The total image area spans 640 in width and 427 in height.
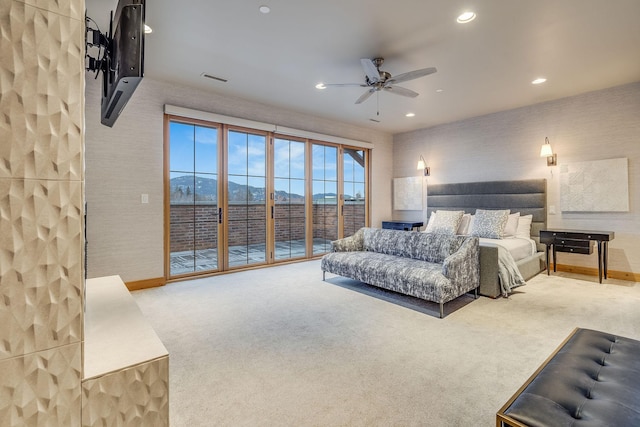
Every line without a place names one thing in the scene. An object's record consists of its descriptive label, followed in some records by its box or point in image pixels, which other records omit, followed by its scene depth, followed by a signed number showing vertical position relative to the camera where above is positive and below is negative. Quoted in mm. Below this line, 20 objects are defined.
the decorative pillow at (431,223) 5759 -246
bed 3664 +59
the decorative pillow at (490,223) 4922 -223
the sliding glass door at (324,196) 6191 +307
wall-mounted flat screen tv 1364 +763
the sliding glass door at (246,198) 5020 +229
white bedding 4301 -527
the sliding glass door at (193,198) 4492 +208
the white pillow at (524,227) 5054 -292
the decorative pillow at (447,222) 5395 -216
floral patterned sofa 3189 -632
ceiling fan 3184 +1482
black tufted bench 1092 -728
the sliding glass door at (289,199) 5605 +231
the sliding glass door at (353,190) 6730 +450
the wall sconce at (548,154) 4926 +893
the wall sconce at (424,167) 6754 +945
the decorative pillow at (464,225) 5504 -274
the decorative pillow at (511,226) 5062 -274
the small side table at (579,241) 4262 -466
